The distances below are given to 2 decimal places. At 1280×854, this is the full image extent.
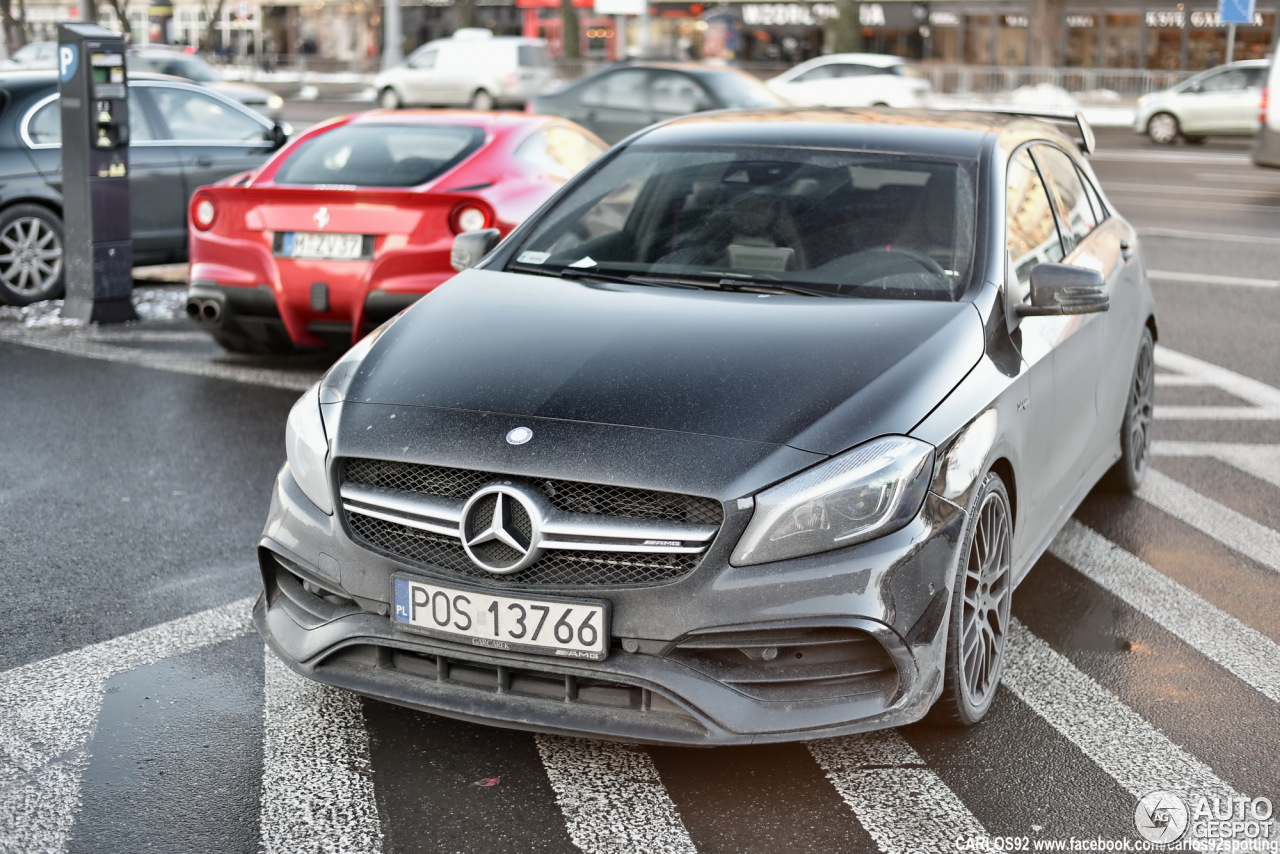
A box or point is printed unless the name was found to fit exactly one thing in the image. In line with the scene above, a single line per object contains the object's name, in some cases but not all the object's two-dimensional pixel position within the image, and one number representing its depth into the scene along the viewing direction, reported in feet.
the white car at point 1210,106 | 96.53
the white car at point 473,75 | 119.44
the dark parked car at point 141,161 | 32.91
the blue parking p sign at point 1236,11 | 100.01
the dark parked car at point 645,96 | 64.28
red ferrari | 24.90
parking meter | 31.22
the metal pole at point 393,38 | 150.41
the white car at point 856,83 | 104.12
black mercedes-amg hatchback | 11.23
